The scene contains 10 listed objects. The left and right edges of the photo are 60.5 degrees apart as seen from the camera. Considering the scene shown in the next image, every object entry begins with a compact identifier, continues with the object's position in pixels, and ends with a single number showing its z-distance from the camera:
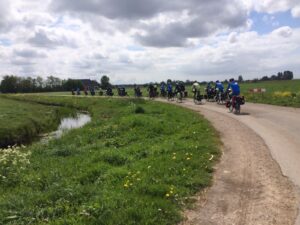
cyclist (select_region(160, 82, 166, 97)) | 29.04
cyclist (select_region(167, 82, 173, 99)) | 25.79
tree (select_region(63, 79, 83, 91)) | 80.67
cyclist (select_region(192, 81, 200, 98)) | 21.90
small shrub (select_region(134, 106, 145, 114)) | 17.29
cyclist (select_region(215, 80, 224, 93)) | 20.44
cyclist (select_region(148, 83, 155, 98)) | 29.58
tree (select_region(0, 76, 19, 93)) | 83.92
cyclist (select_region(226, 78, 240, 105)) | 14.99
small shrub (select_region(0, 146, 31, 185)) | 6.76
